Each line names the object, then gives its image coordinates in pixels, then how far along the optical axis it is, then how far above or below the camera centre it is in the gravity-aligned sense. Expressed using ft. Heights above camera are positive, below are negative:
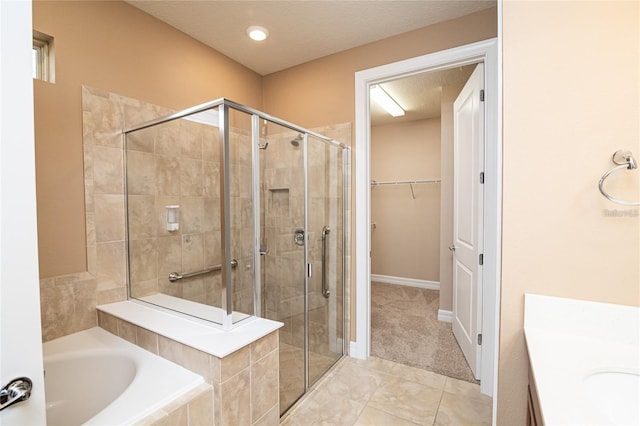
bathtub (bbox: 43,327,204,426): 4.58 -2.78
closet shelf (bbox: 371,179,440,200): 14.39 +1.30
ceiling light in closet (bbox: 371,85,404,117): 10.86 +4.44
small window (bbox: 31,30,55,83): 5.17 +2.78
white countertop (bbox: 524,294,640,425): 2.34 -1.66
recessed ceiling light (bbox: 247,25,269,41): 7.03 +4.48
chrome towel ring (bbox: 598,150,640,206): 3.22 +0.45
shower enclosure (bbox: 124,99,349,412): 5.69 -0.44
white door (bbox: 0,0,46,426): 2.08 -0.07
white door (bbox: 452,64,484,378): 6.73 -0.28
